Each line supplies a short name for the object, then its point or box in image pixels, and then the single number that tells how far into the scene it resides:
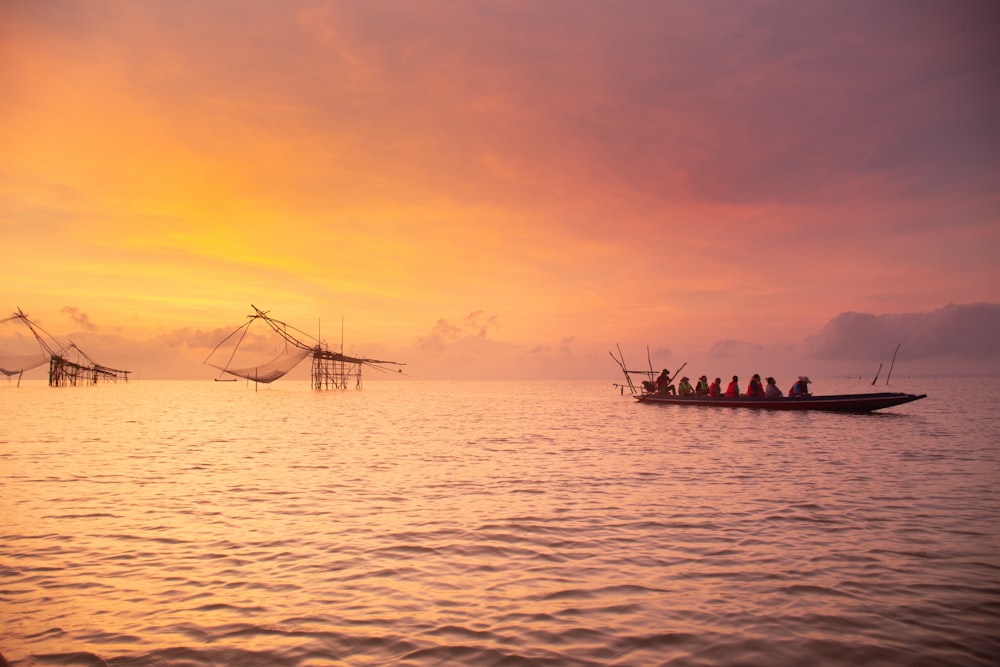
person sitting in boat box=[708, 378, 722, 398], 43.50
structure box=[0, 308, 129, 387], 82.88
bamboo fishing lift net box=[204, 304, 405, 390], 69.56
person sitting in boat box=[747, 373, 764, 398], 39.81
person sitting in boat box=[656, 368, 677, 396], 51.81
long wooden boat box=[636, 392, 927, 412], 35.91
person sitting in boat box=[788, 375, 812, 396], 38.41
